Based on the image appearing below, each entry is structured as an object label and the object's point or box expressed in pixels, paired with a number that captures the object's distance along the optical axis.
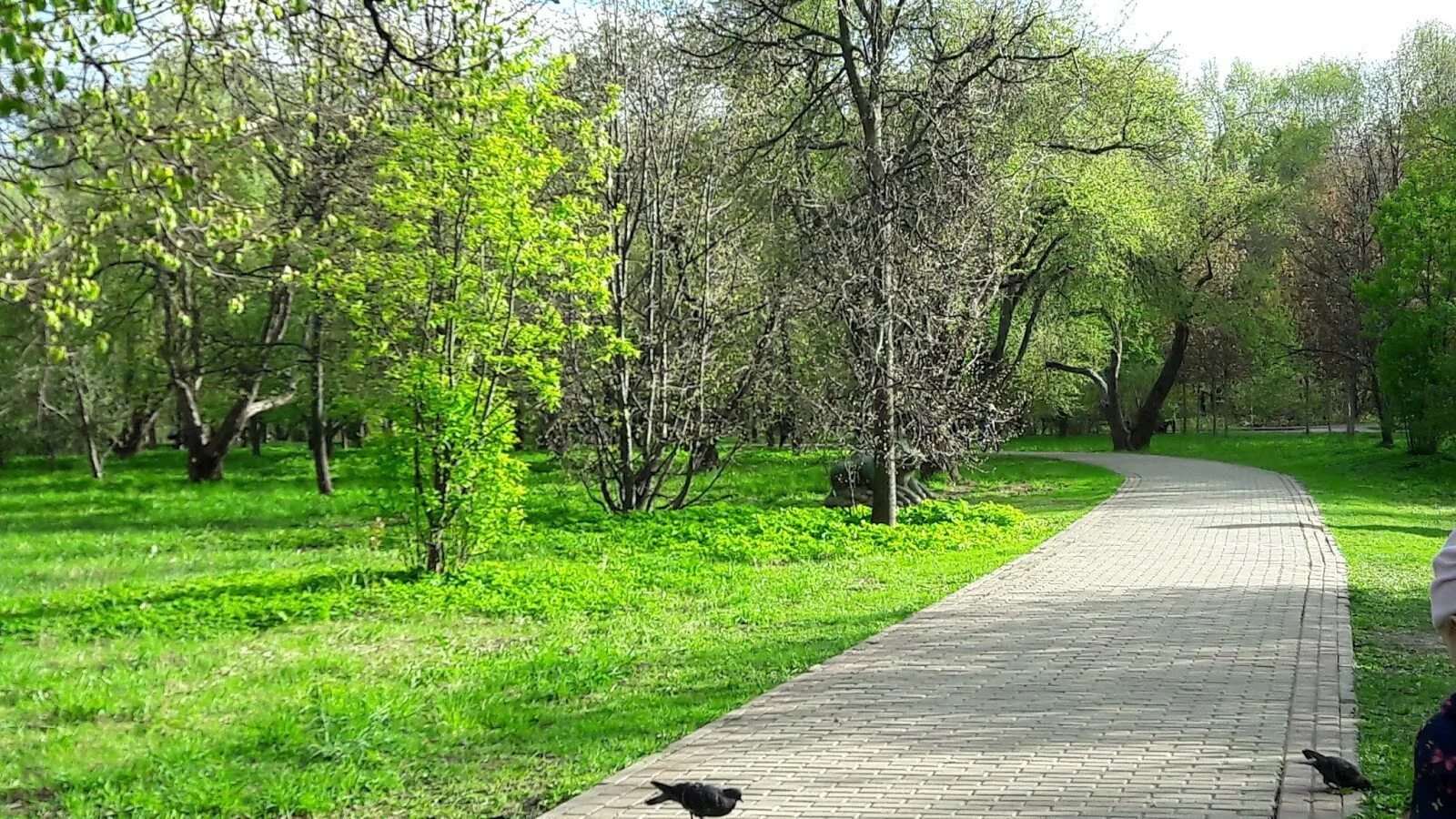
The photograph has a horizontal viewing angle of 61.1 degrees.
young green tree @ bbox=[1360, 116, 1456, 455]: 29.92
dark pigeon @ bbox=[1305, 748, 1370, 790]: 5.51
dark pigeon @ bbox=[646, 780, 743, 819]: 5.11
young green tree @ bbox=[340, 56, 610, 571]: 13.16
